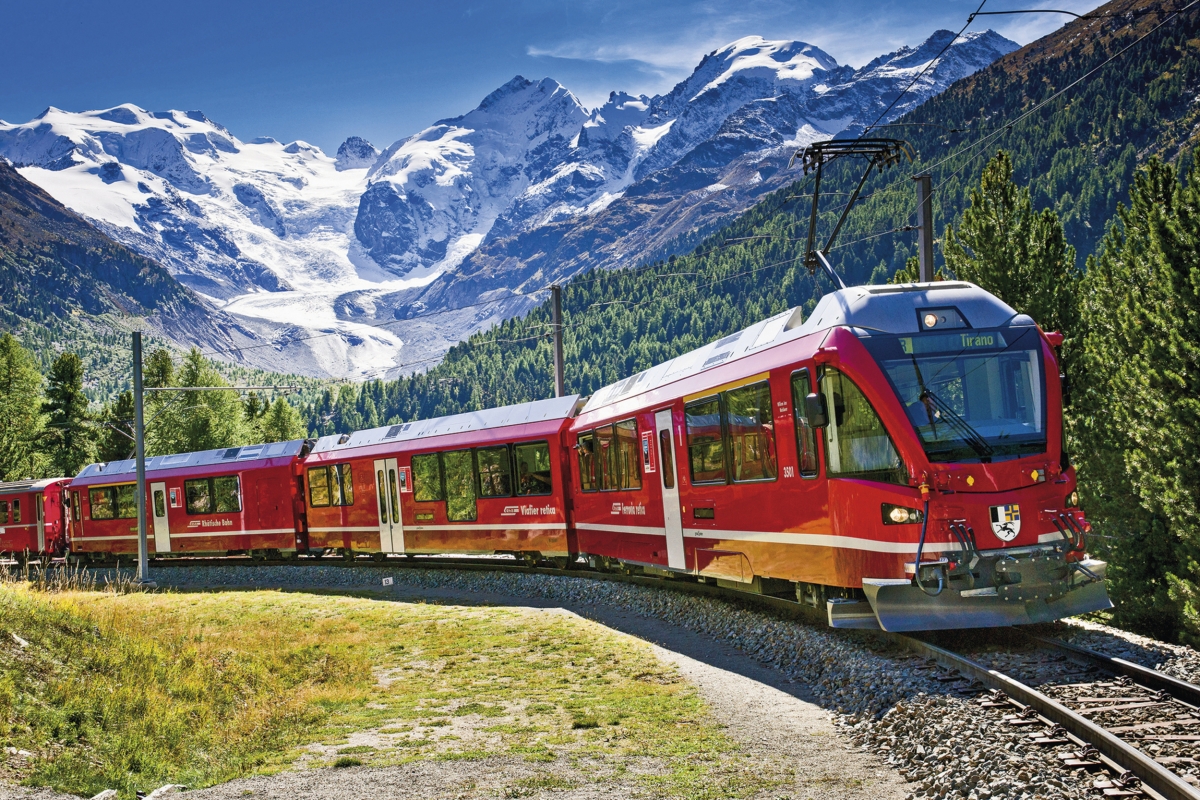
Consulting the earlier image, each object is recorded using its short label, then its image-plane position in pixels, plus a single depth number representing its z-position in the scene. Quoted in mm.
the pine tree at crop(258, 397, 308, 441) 106188
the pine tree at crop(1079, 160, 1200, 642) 18953
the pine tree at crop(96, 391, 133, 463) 77188
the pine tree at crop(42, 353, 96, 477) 73750
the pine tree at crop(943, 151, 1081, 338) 24469
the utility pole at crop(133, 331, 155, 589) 28828
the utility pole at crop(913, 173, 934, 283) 17953
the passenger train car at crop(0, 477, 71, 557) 40094
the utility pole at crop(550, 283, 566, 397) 29406
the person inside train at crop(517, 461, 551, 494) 21828
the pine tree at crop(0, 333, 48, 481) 69438
